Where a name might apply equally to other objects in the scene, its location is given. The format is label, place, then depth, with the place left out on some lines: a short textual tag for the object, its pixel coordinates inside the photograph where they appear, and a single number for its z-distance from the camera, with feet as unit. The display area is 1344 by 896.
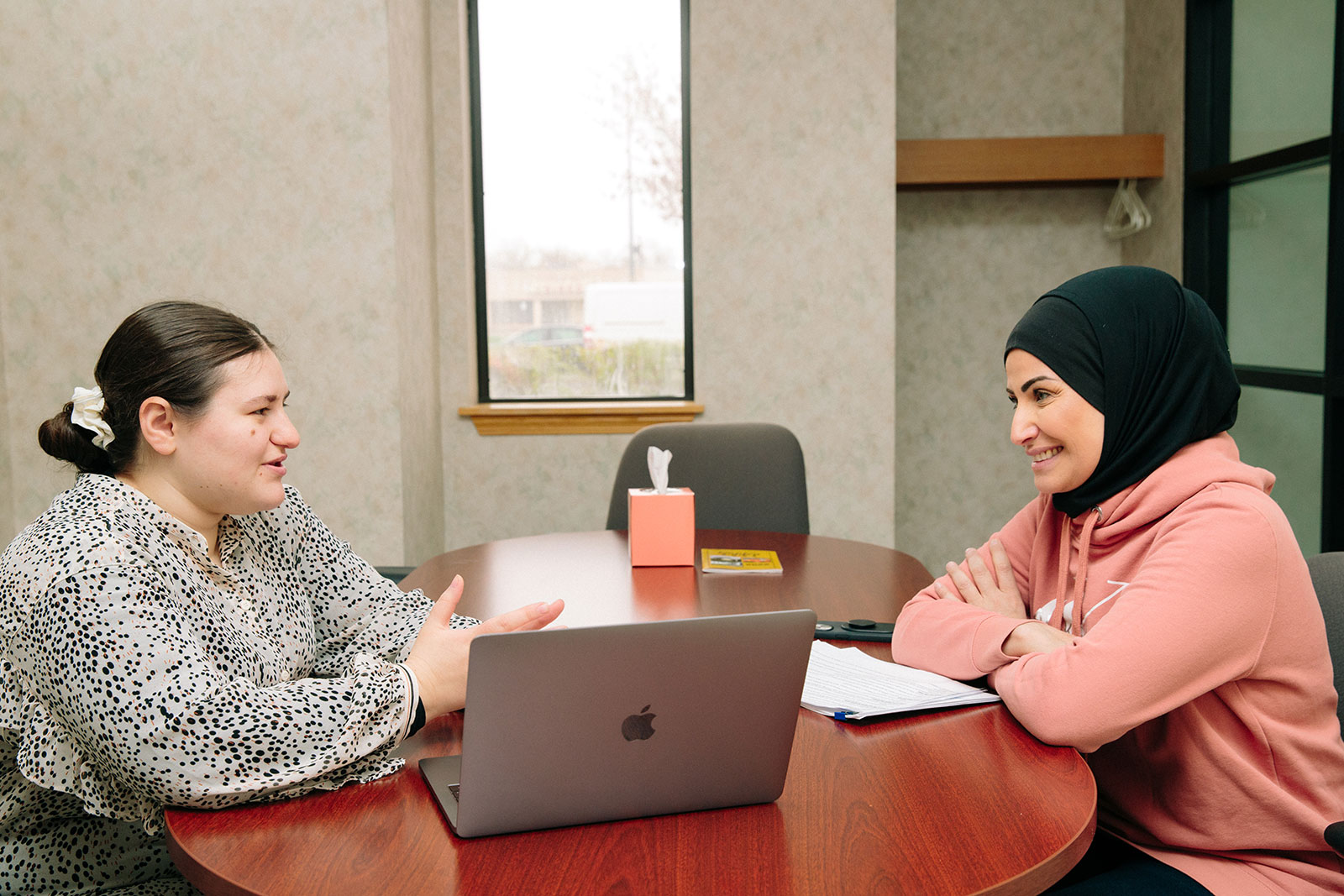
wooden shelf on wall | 13.08
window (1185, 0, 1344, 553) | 10.26
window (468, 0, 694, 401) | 13.09
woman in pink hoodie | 3.81
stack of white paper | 4.13
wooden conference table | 2.87
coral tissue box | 6.81
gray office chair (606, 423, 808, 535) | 8.86
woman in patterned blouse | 3.33
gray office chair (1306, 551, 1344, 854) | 4.58
